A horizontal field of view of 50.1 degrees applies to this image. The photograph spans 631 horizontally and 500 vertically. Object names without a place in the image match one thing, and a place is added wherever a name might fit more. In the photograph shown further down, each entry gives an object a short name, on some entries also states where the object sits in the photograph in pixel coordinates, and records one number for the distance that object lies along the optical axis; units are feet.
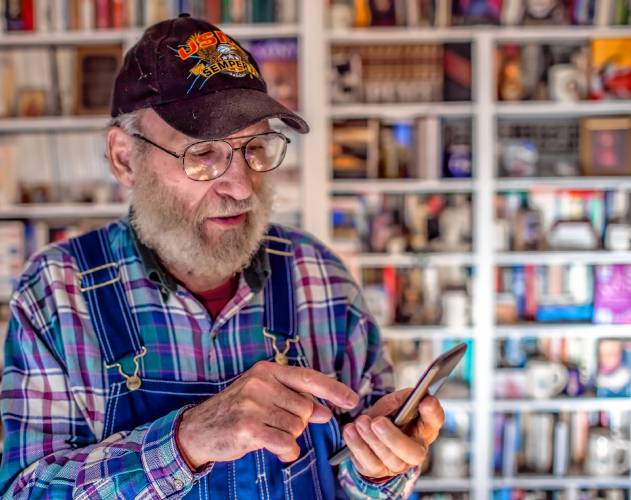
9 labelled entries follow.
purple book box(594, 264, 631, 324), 10.07
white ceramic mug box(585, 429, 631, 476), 10.02
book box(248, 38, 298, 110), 9.80
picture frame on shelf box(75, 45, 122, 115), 9.86
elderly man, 3.09
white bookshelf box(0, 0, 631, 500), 9.57
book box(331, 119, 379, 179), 10.03
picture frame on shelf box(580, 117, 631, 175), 9.97
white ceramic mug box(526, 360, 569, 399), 10.06
